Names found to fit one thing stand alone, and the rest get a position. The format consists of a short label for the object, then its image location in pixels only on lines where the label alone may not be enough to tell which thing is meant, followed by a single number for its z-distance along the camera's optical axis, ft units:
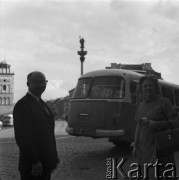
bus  24.54
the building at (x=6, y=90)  343.39
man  8.06
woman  8.65
